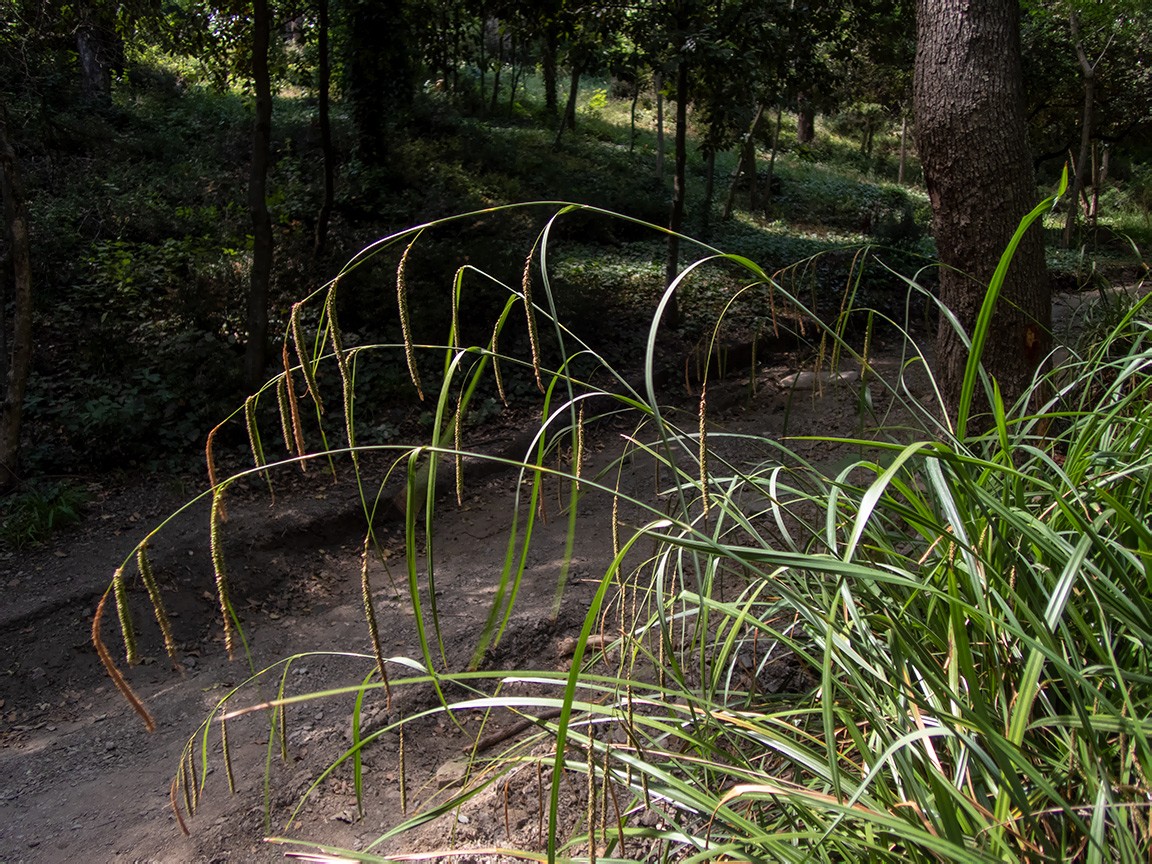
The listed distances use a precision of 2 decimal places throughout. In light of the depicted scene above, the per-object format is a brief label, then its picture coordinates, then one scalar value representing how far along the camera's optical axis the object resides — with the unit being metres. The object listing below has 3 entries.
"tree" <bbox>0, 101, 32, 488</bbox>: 4.33
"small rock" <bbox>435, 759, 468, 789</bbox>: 2.25
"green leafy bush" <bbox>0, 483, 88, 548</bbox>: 4.09
